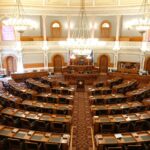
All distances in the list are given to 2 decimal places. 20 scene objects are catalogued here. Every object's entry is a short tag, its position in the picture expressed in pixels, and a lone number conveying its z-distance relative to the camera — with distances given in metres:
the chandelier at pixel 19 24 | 13.34
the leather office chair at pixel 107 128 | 8.22
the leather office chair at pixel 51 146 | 6.33
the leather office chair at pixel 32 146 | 6.25
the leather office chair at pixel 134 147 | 6.21
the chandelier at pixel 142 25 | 12.77
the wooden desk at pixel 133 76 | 17.97
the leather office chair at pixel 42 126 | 8.31
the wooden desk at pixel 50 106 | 9.85
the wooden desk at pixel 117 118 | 8.38
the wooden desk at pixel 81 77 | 18.72
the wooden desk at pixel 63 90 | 13.76
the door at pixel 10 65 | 21.27
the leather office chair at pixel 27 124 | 8.34
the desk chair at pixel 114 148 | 6.06
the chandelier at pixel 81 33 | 15.92
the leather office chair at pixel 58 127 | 8.30
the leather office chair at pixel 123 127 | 8.22
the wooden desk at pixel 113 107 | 9.76
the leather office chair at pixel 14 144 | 6.36
